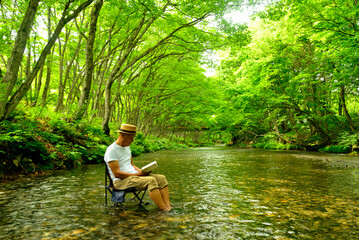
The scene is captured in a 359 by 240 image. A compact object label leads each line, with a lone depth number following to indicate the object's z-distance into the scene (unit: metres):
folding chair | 4.35
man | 4.30
